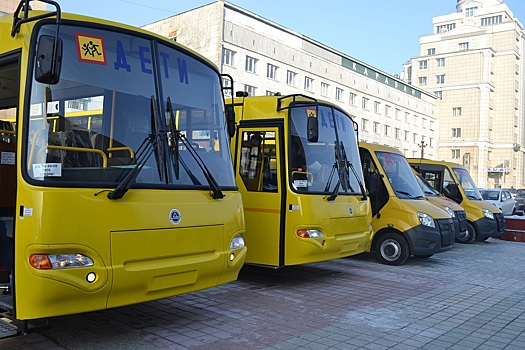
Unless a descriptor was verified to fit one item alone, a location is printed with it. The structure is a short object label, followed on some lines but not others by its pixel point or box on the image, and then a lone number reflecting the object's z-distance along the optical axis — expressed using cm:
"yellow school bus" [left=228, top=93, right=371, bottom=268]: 752
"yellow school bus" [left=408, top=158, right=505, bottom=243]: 1475
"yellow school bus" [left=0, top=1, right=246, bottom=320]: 407
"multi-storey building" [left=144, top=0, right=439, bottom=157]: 4466
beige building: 8225
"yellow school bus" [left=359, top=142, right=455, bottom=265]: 1011
